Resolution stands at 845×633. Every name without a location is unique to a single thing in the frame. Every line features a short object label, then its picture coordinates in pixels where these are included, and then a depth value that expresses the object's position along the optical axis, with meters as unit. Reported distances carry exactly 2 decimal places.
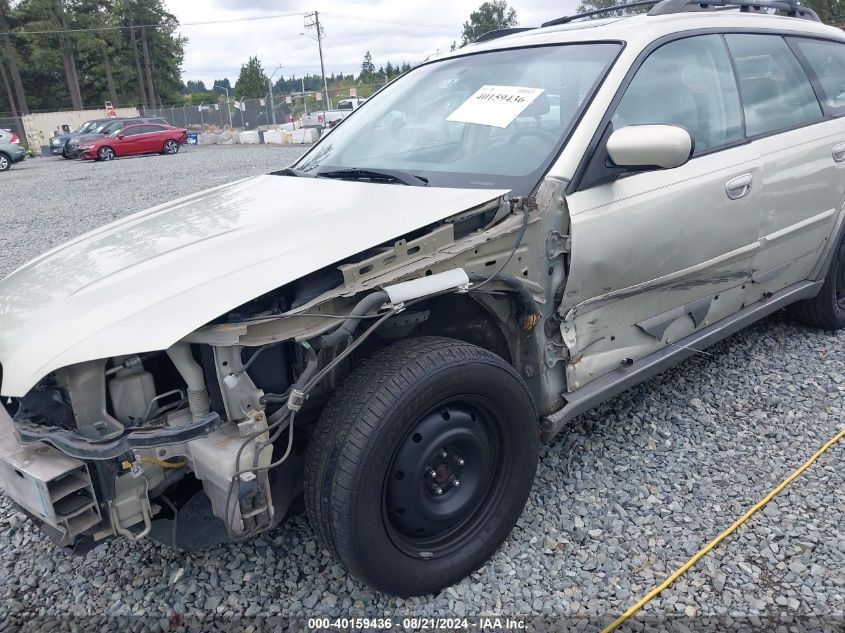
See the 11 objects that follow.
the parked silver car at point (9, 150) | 21.74
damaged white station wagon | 1.82
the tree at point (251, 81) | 60.50
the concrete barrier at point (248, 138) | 31.52
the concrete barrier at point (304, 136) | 27.31
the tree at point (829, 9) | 31.18
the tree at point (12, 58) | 43.19
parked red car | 23.50
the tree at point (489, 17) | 64.62
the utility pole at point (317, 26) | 43.11
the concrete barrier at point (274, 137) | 28.65
